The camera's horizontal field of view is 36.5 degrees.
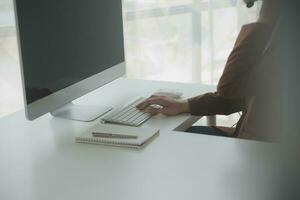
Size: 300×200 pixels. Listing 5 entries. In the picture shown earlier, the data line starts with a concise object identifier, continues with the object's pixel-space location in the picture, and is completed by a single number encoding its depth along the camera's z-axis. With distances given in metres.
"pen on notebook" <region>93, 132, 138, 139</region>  1.35
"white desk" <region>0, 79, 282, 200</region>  1.04
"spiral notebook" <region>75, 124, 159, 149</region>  1.32
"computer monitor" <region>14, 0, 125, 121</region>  1.33
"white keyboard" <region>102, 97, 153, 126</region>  1.50
